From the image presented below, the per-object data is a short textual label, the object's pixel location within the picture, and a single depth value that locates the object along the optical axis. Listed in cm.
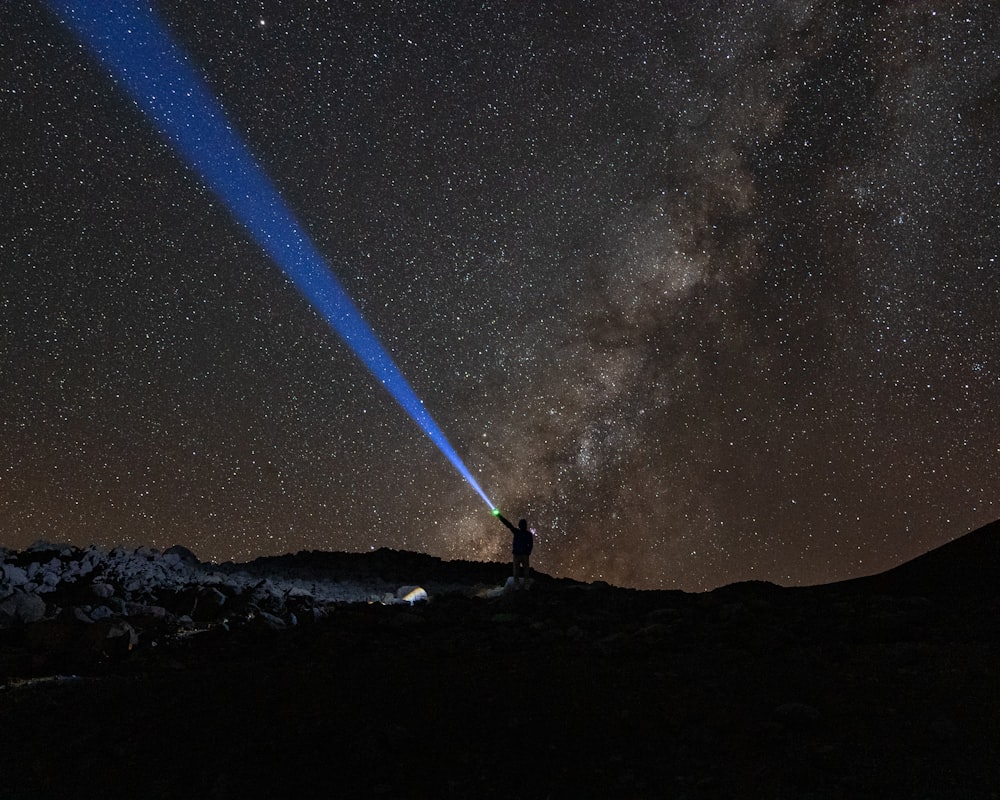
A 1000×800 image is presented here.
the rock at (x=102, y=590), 970
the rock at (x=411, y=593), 1205
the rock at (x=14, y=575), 996
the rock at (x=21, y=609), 823
